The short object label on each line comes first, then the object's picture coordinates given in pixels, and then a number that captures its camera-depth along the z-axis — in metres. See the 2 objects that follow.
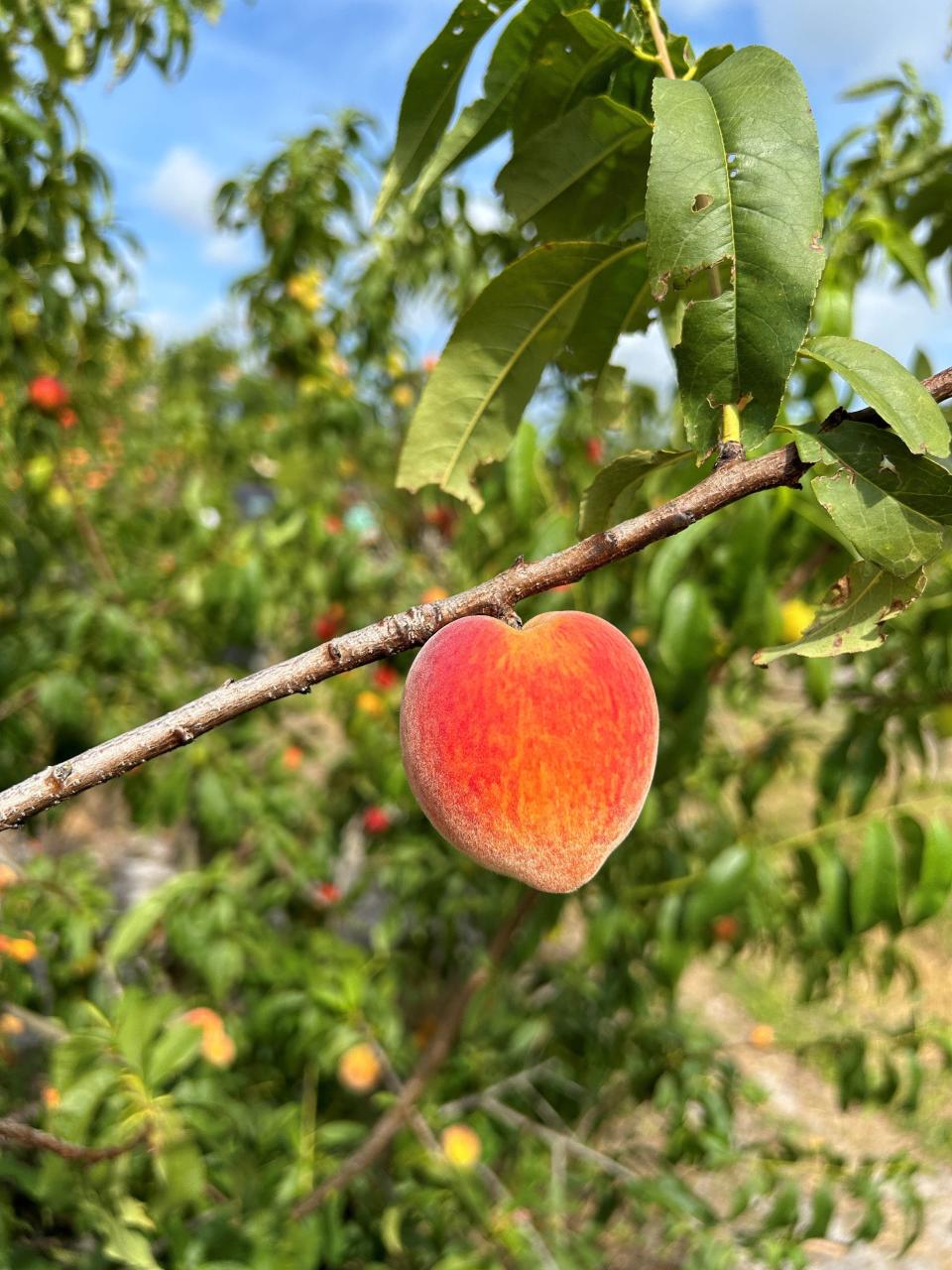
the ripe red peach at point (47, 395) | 1.73
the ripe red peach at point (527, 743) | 0.20
